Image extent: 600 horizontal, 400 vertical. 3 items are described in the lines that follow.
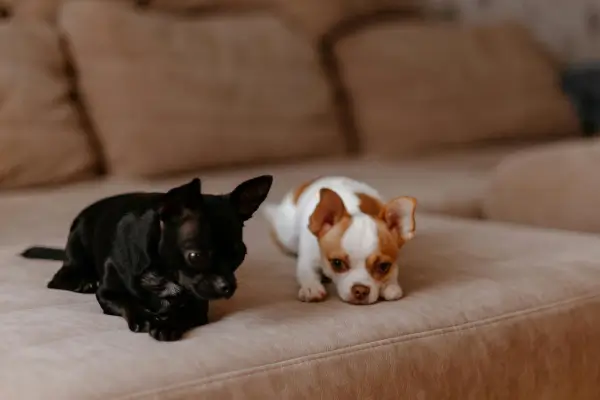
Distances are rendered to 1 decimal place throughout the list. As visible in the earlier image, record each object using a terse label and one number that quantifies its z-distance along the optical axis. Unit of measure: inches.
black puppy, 78.1
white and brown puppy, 83.1
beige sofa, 78.0
